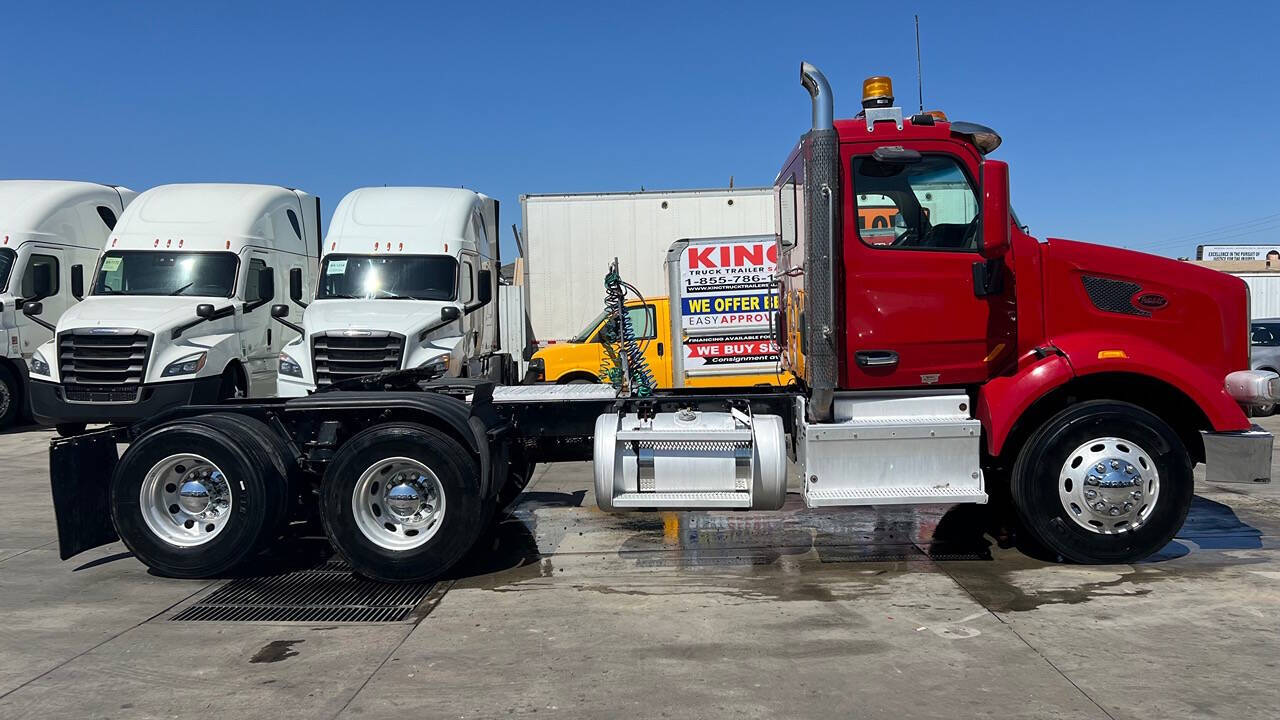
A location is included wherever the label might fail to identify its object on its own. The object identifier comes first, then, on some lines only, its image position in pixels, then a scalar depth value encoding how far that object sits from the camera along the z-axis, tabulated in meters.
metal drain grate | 5.87
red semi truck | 6.38
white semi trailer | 16.30
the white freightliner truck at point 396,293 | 11.91
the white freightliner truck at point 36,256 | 15.32
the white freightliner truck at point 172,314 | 12.86
